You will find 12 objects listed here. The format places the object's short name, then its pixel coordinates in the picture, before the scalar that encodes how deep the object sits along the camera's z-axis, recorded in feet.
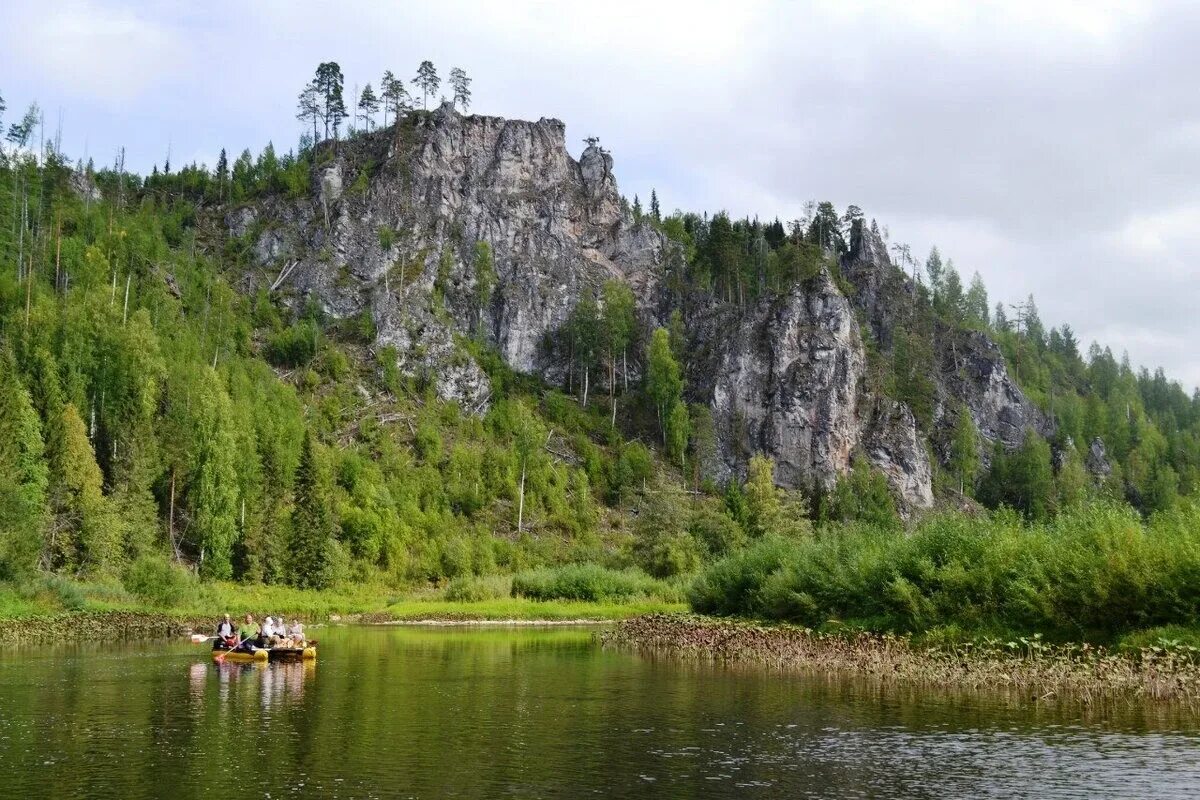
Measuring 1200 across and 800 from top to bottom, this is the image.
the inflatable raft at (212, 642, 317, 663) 163.73
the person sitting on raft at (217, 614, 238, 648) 171.12
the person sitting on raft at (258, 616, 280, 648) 170.71
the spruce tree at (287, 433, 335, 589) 323.37
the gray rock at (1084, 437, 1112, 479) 646.49
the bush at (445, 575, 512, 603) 311.88
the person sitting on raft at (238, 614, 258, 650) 170.71
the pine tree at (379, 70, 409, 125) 636.89
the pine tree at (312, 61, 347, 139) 649.20
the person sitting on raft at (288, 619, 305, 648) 167.73
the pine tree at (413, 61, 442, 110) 647.56
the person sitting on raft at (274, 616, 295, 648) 167.63
